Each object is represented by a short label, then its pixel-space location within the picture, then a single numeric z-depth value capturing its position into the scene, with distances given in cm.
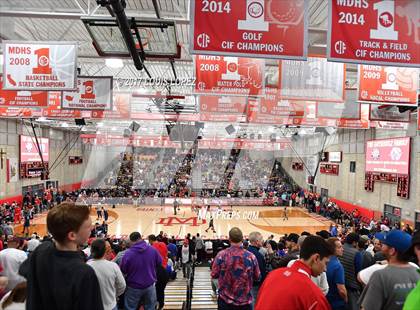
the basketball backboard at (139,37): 586
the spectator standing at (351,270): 435
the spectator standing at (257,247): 476
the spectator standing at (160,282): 485
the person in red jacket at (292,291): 199
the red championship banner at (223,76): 866
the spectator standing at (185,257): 1118
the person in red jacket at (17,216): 2289
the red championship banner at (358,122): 1502
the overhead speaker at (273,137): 2887
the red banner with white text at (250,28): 505
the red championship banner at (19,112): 1522
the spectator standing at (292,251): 434
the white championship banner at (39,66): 800
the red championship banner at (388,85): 841
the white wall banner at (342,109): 1255
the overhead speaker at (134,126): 2922
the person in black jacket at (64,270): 171
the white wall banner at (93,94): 1091
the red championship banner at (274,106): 1275
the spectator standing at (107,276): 320
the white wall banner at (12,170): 2461
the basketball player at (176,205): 2718
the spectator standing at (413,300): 156
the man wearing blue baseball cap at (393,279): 232
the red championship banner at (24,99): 1102
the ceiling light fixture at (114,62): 1152
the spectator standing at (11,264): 426
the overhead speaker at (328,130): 2375
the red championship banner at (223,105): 1239
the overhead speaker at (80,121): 2094
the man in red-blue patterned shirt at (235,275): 361
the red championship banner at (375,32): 518
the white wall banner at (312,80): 884
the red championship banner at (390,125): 1647
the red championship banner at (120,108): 1491
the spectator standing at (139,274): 427
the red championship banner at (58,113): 1517
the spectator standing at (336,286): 380
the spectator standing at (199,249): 1263
